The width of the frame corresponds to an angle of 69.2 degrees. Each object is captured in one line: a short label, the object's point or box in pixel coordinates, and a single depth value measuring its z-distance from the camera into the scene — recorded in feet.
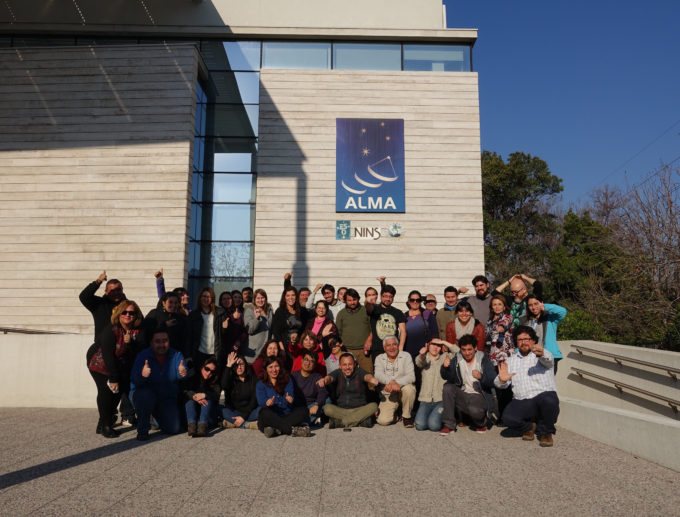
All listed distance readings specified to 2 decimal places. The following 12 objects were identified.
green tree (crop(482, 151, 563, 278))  94.94
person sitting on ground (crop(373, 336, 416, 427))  23.98
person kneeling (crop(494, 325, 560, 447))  19.90
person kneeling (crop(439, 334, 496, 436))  22.24
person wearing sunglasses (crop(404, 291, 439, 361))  26.37
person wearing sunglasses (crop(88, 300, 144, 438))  20.95
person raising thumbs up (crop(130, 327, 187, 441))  21.59
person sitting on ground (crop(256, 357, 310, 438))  21.40
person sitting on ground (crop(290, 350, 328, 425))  23.71
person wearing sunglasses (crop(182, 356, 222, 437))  21.38
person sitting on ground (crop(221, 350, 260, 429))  22.94
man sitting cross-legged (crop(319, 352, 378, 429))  23.52
